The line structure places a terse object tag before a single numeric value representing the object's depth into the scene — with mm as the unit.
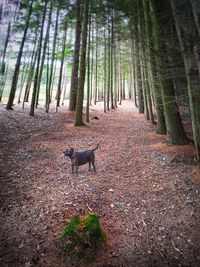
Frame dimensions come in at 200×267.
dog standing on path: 5352
